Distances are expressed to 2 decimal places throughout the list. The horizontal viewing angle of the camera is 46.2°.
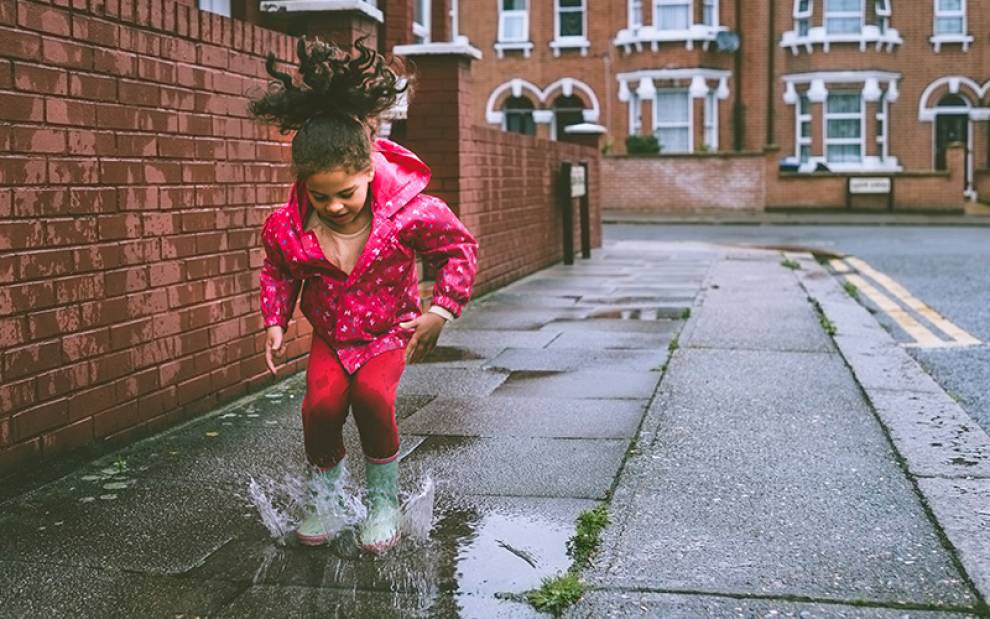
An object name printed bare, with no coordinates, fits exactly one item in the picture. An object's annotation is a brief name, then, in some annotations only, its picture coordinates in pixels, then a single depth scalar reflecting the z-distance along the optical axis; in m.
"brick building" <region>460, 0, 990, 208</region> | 33.53
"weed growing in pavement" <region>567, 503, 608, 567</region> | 3.50
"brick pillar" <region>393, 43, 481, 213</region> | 9.86
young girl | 3.49
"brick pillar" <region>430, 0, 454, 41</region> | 17.81
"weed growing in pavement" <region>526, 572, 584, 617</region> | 3.09
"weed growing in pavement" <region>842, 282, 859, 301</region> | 11.38
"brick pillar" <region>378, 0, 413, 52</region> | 14.28
